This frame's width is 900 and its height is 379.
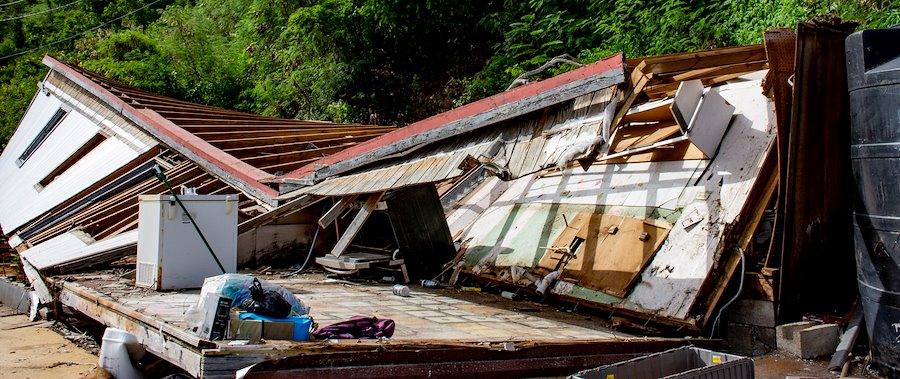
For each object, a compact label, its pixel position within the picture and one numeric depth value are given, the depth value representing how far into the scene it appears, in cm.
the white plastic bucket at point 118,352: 562
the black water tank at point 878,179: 512
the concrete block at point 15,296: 1060
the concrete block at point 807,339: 563
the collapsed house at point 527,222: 565
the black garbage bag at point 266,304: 499
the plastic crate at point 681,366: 439
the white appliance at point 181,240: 721
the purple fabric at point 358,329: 513
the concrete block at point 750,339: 603
